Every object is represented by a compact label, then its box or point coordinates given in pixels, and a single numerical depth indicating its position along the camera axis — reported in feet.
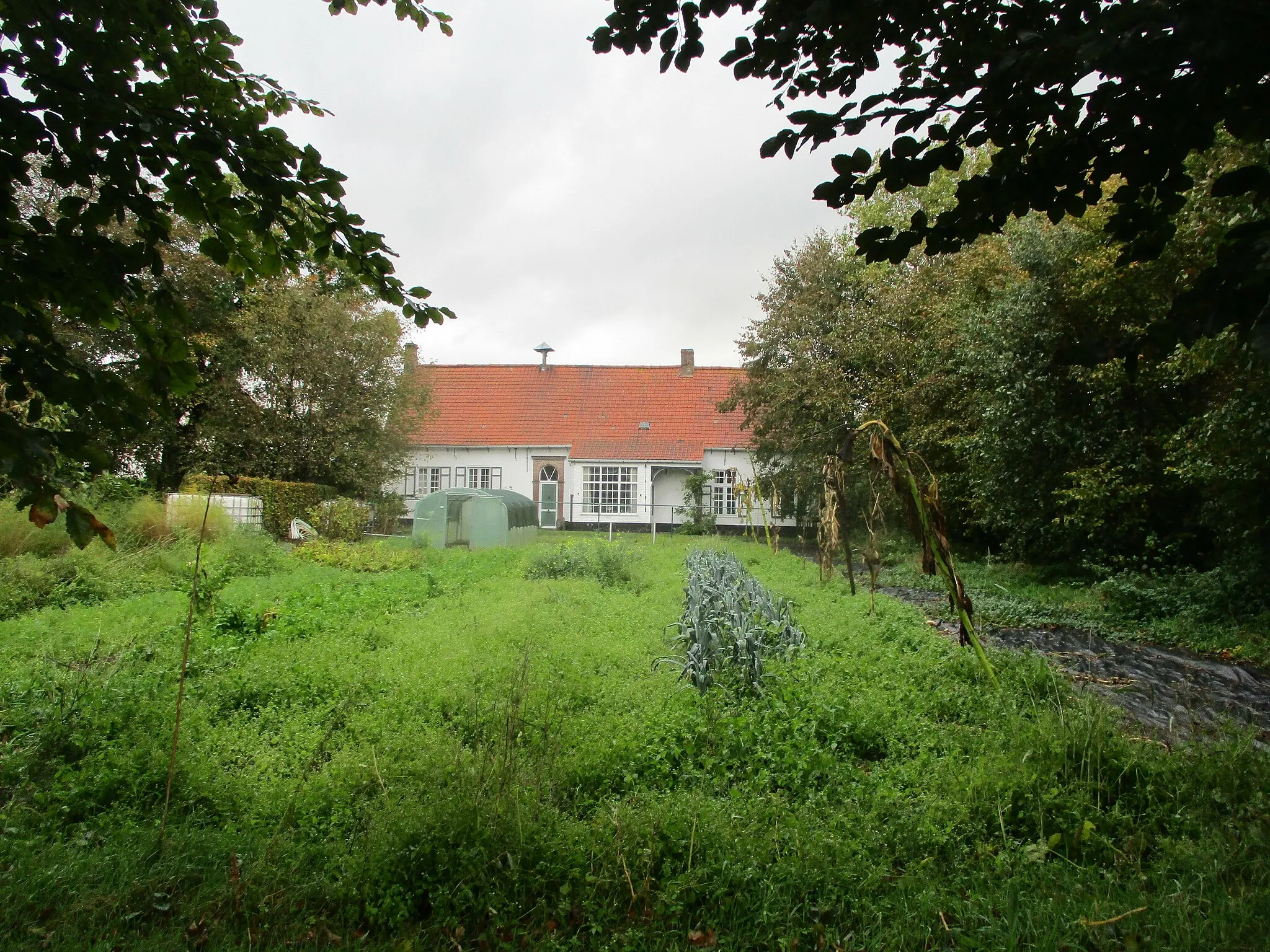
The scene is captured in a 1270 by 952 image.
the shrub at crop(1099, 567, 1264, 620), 29.53
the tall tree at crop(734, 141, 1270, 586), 27.96
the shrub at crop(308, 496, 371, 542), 55.26
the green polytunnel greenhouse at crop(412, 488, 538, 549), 55.11
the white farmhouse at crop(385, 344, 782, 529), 97.86
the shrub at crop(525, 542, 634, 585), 37.09
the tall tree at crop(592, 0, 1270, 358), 5.27
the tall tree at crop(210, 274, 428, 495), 64.59
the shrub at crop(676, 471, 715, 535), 89.76
